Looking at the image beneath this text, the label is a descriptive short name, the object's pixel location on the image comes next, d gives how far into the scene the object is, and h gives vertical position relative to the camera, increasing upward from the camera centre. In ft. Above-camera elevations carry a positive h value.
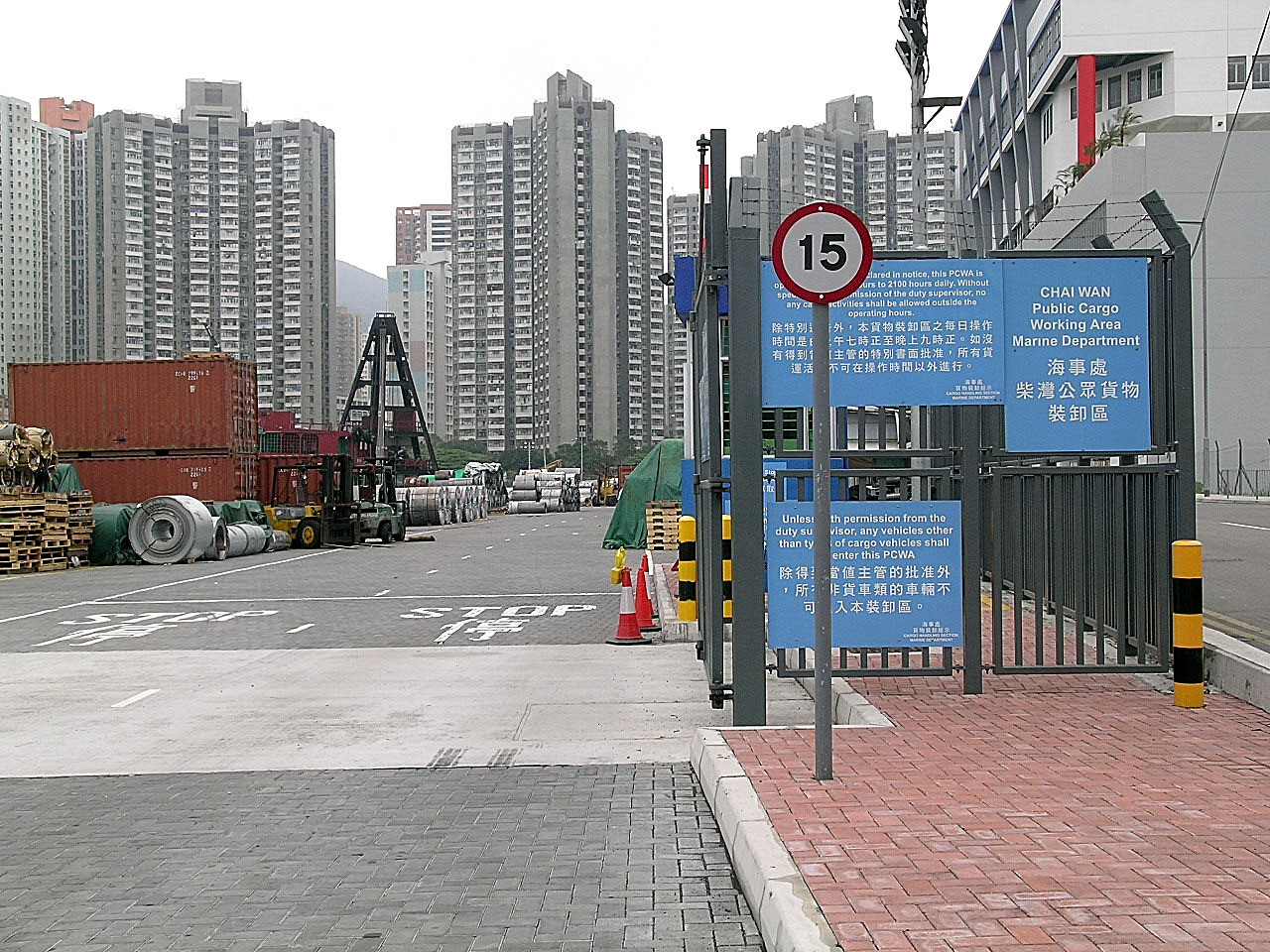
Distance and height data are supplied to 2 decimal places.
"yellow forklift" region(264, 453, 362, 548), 122.42 -2.50
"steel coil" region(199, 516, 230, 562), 101.40 -4.99
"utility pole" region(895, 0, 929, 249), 67.51 +21.95
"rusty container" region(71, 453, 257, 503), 115.24 +0.49
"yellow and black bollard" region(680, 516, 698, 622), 36.42 -2.36
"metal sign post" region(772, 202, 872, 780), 20.57 +3.18
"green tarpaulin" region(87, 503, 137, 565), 100.78 -4.45
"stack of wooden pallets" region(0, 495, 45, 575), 90.48 -3.49
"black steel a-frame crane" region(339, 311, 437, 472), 271.69 +19.57
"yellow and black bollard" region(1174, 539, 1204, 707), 25.25 -2.95
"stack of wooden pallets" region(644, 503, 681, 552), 99.45 -3.52
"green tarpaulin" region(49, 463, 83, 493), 108.06 +0.36
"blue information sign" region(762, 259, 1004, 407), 26.27 +2.86
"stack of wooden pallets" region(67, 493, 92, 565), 98.68 -3.28
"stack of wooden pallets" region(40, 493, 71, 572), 95.09 -3.79
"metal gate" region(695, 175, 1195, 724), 25.75 -0.49
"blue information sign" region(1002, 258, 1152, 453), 27.53 +2.56
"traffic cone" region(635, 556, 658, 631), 46.98 -4.72
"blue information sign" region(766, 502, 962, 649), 26.48 -1.98
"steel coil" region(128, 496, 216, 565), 98.37 -3.72
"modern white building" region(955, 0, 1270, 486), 152.35 +43.90
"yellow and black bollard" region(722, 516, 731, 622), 31.76 -1.88
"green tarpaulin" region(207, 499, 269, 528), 110.42 -2.57
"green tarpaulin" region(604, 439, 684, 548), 110.22 -1.21
